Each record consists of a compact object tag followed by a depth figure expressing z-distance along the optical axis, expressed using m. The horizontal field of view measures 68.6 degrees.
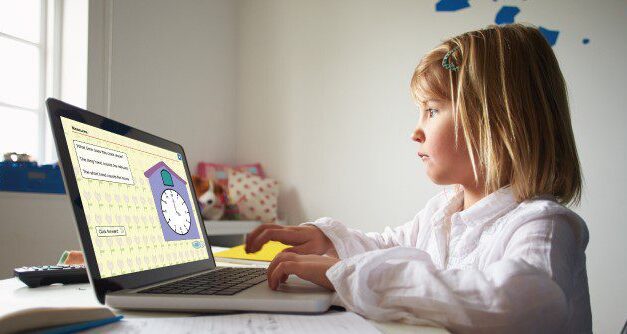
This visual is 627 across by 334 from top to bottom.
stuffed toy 2.25
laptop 0.46
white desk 0.43
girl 0.45
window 1.87
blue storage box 1.53
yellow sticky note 0.92
